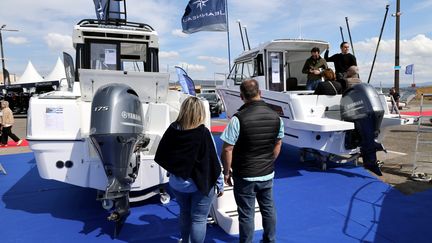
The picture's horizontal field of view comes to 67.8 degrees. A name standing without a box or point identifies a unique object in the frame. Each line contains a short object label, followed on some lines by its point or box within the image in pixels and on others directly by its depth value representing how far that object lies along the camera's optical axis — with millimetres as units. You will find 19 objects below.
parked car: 19586
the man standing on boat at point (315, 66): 7248
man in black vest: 2873
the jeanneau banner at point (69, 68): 5461
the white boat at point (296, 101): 5730
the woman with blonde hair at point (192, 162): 2699
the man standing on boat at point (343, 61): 6957
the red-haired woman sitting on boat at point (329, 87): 6383
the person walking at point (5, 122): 10086
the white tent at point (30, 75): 31427
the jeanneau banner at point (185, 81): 6917
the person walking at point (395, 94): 18516
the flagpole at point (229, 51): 10602
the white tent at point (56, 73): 31152
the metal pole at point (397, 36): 18688
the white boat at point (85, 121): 3977
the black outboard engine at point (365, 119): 5246
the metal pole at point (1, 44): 26562
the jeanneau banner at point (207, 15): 10672
